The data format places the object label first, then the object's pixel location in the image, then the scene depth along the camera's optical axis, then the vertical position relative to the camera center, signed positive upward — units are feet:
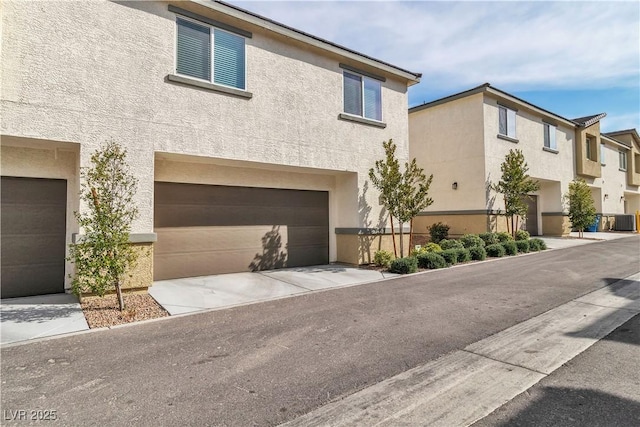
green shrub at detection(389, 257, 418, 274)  33.63 -4.58
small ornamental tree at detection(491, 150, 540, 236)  53.57 +5.45
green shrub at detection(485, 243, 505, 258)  44.43 -4.08
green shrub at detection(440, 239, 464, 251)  42.71 -3.23
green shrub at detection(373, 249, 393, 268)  36.57 -4.18
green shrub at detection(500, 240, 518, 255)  45.93 -3.92
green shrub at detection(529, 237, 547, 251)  50.01 -3.88
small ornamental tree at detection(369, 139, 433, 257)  36.45 +3.46
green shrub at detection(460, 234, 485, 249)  44.32 -2.87
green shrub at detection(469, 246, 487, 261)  41.88 -4.18
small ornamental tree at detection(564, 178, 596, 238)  67.15 +2.36
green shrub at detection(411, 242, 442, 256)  39.29 -3.54
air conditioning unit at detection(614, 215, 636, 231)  86.45 -1.15
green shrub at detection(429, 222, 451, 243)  56.80 -2.12
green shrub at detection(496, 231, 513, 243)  49.75 -2.65
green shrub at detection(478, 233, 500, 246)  47.37 -2.66
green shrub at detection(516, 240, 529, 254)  48.54 -3.86
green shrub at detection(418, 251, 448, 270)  36.19 -4.43
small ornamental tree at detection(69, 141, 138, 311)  19.95 -0.10
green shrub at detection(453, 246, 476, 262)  40.11 -4.24
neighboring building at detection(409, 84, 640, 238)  54.90 +12.49
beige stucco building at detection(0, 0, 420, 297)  21.76 +7.05
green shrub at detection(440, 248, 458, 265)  38.01 -4.11
